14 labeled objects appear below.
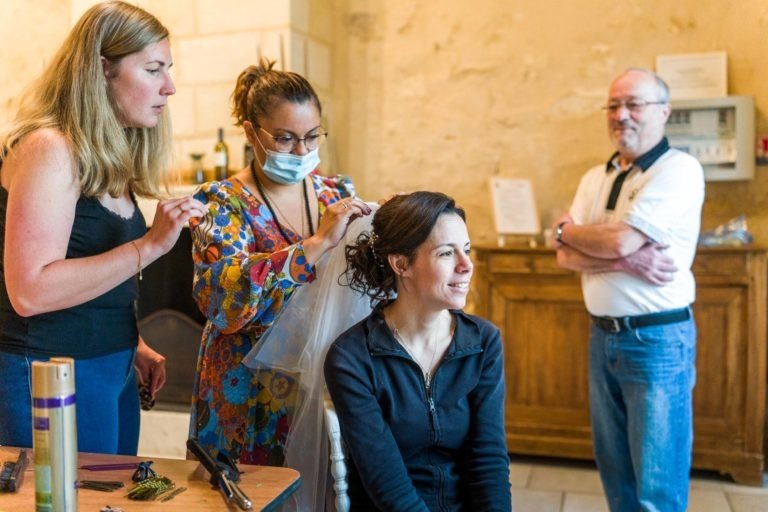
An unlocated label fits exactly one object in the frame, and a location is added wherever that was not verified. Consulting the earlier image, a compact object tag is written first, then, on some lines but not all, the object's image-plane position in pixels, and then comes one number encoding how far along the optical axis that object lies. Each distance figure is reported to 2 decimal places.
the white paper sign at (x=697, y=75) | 3.78
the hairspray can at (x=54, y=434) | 1.10
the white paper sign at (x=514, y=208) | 3.99
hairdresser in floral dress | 1.72
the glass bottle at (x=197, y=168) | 4.08
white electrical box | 3.59
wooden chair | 1.65
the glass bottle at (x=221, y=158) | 4.02
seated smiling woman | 1.65
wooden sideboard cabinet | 3.38
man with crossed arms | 2.49
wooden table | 1.25
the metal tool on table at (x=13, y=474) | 1.30
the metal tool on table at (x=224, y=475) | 1.25
